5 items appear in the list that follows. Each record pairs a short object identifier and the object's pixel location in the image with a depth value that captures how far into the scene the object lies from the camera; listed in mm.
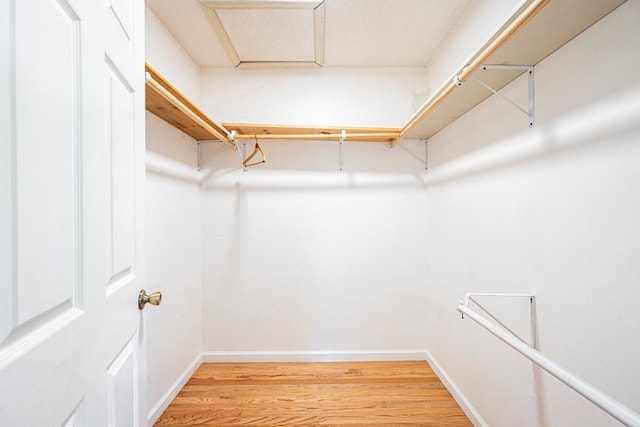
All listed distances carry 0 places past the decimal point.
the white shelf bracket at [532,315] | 1027
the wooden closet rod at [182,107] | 1105
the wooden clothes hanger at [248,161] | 1752
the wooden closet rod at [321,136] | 1701
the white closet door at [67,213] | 357
